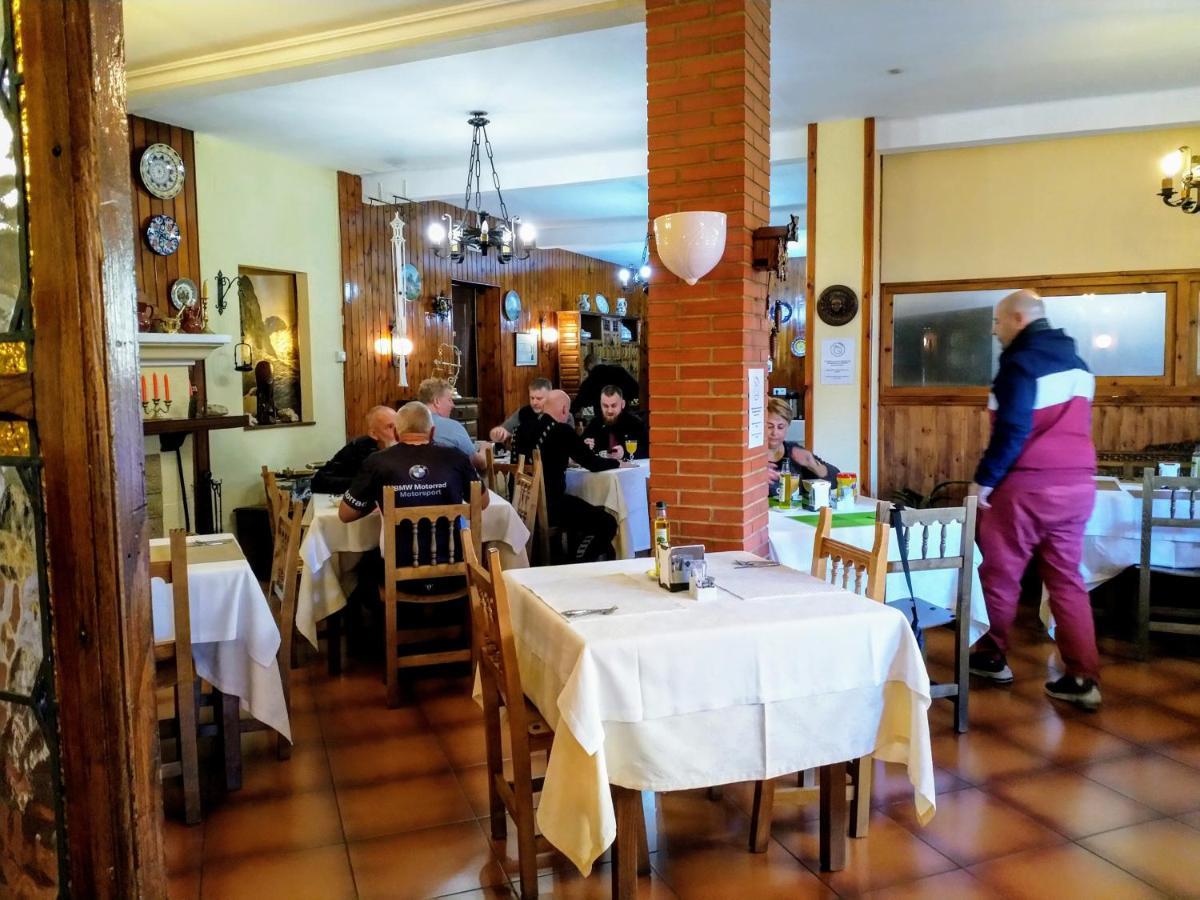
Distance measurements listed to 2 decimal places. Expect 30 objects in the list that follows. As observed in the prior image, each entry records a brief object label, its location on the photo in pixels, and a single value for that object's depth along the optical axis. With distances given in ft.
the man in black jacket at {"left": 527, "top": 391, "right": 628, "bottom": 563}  17.58
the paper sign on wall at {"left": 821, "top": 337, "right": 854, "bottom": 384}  21.54
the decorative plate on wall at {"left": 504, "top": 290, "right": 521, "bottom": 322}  33.53
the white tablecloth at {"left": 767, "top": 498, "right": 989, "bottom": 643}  12.09
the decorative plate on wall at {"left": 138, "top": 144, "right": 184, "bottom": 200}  19.70
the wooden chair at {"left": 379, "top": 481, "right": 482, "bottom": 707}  12.44
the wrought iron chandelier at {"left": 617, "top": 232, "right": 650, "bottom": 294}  40.05
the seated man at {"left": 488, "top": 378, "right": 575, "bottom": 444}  18.67
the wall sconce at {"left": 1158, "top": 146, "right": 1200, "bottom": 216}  16.30
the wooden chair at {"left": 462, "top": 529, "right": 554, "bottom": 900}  7.58
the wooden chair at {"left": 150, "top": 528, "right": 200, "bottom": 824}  8.91
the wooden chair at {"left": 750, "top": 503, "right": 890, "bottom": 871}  8.12
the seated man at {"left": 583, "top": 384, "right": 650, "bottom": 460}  19.71
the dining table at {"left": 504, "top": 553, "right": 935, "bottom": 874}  6.91
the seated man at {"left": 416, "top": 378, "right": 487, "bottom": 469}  17.07
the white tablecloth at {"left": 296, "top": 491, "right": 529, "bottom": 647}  13.52
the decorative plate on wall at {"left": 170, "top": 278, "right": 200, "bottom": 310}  20.53
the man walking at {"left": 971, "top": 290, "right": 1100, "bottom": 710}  12.01
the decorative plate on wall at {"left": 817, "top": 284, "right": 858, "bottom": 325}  21.24
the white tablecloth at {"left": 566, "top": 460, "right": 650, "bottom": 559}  17.47
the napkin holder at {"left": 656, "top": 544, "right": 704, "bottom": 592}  8.36
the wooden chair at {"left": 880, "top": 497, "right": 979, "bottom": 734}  10.84
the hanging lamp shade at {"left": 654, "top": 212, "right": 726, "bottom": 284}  11.31
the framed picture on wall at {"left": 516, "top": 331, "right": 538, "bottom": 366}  34.40
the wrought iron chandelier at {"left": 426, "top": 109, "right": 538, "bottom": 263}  20.24
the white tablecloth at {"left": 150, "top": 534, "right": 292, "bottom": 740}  9.75
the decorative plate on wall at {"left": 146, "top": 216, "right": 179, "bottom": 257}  19.97
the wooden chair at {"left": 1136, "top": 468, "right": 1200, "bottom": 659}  13.41
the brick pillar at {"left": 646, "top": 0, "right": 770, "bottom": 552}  11.68
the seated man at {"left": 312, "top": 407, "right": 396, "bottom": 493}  16.12
